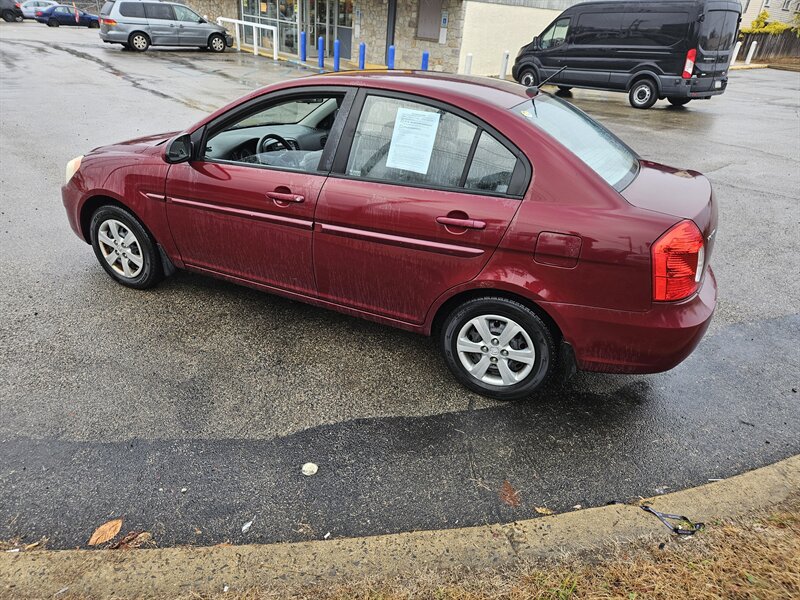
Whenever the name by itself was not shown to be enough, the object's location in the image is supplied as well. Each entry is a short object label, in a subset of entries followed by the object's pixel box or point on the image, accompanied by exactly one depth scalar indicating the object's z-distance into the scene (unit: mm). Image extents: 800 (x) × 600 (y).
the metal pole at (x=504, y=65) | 18727
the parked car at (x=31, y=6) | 35344
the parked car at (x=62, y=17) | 34625
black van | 13562
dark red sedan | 2889
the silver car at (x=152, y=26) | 21062
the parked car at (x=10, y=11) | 34969
